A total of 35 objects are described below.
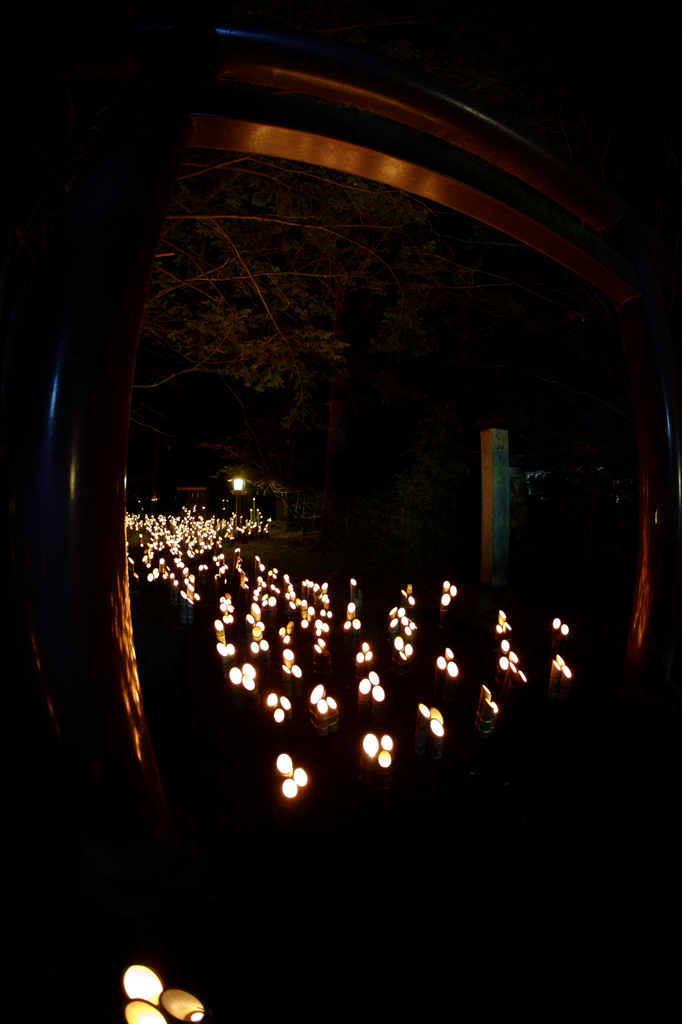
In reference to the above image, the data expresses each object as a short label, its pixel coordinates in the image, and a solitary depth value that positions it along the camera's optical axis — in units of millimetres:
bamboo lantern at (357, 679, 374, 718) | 4367
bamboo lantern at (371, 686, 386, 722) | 4250
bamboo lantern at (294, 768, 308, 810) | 3084
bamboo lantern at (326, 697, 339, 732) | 4121
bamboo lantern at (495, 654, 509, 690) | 4639
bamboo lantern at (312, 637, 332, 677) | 5137
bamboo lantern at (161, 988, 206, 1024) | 1704
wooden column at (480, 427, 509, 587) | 8453
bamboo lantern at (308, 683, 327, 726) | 4078
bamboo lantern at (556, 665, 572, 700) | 4457
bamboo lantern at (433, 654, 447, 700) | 4719
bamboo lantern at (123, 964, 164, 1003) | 1771
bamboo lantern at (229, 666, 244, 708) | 4453
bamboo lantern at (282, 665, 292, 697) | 4605
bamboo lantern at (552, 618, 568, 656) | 5205
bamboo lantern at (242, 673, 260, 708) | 4492
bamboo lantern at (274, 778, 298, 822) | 3004
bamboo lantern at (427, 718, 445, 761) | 3689
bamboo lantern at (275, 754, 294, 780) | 3176
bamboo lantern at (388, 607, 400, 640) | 6156
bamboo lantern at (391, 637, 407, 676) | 5329
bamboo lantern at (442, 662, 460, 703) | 4629
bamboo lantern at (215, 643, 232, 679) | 5010
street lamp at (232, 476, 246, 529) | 17844
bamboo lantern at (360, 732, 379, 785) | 3312
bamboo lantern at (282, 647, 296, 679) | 4609
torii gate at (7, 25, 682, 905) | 2152
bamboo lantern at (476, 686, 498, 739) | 4000
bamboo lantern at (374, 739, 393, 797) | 3266
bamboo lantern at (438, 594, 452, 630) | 7121
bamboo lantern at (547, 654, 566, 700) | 4531
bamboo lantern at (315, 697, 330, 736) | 4066
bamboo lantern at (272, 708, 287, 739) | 3852
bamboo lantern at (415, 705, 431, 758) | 3723
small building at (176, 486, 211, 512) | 27088
